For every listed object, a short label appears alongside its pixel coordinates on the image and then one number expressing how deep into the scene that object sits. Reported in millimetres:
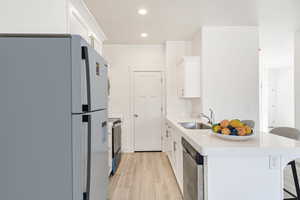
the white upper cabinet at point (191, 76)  3848
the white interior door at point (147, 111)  4871
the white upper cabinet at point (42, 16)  1538
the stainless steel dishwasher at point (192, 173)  1532
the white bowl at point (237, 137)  1668
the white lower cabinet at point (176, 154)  2617
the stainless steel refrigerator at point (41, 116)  1023
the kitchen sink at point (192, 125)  3225
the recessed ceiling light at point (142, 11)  3041
